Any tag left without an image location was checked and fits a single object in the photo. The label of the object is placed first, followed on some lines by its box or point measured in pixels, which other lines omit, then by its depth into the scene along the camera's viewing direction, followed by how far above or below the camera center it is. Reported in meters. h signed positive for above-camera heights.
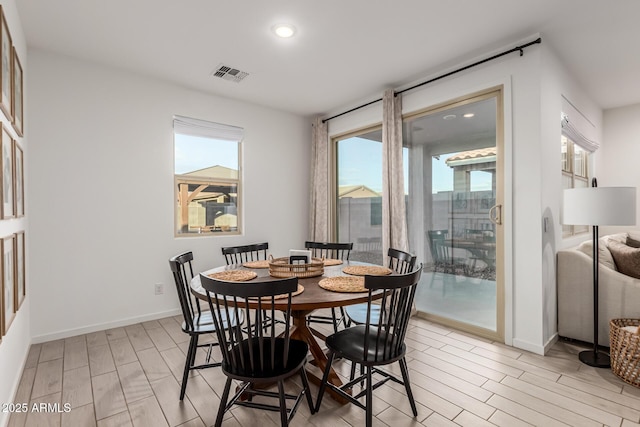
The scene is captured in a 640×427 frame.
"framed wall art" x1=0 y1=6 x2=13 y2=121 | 1.84 +0.91
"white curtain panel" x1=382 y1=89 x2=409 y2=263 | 3.64 +0.43
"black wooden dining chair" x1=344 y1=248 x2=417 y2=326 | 2.34 -0.77
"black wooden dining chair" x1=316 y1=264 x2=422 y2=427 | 1.65 -0.76
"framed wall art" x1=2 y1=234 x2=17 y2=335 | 1.83 -0.42
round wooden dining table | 1.73 -0.48
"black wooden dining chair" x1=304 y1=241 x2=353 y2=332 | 2.89 -0.36
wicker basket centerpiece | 2.31 -0.41
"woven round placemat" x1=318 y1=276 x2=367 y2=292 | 1.95 -0.45
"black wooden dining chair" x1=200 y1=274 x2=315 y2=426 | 1.52 -0.73
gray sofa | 2.62 -0.69
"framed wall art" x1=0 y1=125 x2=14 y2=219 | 1.80 +0.25
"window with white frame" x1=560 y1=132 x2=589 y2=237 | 3.38 +0.56
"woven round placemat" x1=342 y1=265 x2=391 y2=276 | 2.39 -0.44
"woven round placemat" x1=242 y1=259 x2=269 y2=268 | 2.67 -0.43
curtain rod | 2.67 +1.42
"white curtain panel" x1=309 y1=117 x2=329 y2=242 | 4.68 +0.45
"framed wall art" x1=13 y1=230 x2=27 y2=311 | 2.18 -0.40
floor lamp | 2.38 +0.03
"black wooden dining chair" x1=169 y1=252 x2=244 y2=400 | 2.03 -0.74
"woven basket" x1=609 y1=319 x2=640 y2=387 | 2.16 -0.99
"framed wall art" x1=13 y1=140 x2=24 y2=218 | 2.20 +0.26
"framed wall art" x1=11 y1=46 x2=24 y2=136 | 2.19 +0.90
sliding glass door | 3.02 +0.05
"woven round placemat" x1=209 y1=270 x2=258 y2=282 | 2.18 -0.44
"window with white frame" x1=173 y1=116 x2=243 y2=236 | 3.79 +0.47
